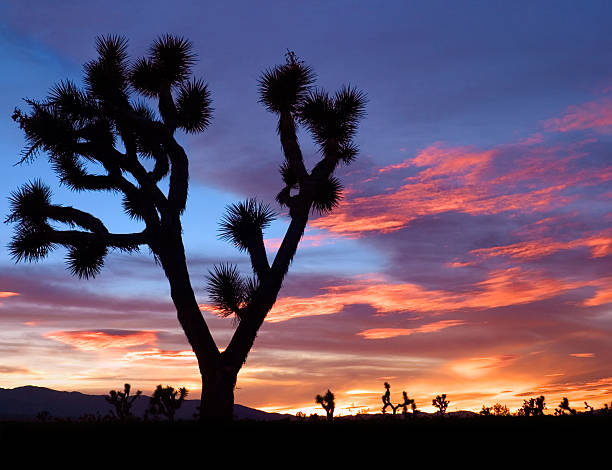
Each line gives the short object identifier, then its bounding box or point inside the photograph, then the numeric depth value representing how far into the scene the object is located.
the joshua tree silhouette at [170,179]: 15.59
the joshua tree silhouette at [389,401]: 24.14
